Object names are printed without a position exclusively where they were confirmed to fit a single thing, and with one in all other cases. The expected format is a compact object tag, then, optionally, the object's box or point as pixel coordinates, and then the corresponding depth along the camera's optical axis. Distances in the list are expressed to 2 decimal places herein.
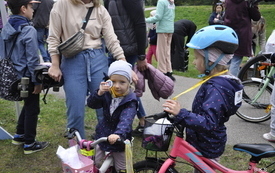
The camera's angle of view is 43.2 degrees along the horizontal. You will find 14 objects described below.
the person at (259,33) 8.55
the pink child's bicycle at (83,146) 2.32
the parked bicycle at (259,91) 4.94
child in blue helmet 2.33
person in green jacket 7.83
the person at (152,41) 8.72
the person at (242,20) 5.58
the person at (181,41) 8.95
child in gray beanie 2.74
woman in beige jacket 3.27
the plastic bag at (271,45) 4.88
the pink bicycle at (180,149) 2.44
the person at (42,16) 7.86
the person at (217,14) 9.90
